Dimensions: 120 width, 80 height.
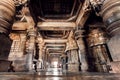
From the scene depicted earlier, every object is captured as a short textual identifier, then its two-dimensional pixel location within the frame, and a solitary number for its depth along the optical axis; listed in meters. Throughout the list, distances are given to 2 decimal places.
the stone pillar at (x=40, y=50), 5.61
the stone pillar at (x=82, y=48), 3.58
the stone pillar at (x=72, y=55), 4.84
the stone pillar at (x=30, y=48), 3.80
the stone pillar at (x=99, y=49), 3.59
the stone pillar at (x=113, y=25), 1.41
